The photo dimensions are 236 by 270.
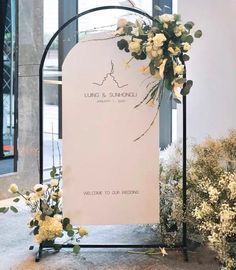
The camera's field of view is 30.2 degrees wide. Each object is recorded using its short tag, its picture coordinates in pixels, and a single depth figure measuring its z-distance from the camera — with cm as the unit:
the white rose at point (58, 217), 242
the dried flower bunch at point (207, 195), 212
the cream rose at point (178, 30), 226
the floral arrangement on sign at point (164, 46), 224
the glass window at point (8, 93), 388
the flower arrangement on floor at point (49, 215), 236
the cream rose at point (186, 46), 226
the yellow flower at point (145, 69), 231
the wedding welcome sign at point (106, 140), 239
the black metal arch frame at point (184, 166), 239
